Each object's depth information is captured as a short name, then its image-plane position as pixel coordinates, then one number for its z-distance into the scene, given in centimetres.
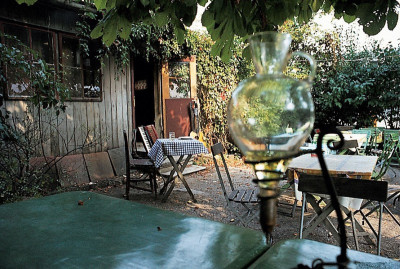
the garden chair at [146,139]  577
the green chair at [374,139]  775
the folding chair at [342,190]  222
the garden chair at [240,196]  338
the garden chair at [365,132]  728
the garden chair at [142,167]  506
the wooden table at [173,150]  490
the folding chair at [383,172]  357
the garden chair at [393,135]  673
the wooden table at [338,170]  271
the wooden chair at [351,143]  385
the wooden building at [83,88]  524
